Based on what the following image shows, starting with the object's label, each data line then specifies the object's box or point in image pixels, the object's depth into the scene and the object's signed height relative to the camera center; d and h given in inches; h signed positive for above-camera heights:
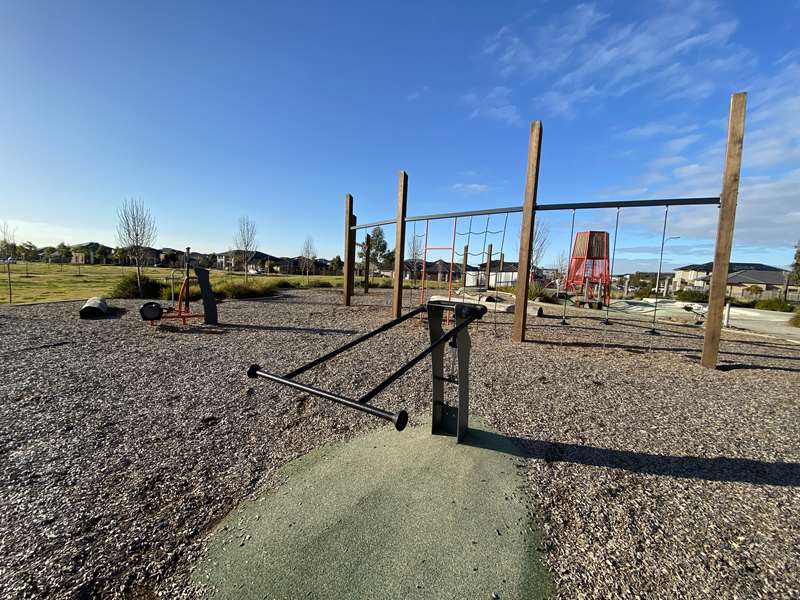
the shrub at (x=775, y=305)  644.1 -31.5
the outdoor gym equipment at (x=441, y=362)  72.5 -21.3
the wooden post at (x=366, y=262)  622.0 +17.9
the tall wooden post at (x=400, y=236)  293.6 +33.0
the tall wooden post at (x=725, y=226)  169.0 +31.3
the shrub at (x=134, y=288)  463.8 -38.3
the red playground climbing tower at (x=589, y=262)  433.7 +26.1
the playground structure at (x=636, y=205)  170.6 +42.3
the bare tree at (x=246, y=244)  1039.7 +70.3
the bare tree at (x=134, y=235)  633.0 +51.9
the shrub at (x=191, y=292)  458.6 -40.4
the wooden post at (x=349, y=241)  391.9 +36.0
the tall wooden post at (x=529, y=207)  212.8 +46.5
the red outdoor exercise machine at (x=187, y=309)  263.0 -36.7
